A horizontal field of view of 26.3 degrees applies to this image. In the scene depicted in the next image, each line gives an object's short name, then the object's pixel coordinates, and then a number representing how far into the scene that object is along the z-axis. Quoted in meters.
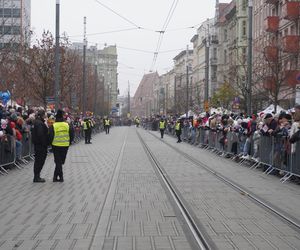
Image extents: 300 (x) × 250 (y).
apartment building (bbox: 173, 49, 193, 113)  81.06
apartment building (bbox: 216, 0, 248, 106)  67.62
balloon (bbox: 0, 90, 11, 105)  26.58
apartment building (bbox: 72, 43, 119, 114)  145.12
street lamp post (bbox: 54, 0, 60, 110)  30.02
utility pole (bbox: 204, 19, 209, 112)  41.07
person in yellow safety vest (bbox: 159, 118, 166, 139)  50.97
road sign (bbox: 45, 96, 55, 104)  31.04
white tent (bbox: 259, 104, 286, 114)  29.61
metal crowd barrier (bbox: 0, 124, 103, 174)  17.69
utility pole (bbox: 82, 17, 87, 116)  44.69
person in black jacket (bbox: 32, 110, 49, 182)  15.36
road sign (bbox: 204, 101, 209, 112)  41.78
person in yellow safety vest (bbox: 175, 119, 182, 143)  42.13
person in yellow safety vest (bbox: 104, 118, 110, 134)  64.26
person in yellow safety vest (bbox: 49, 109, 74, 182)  15.47
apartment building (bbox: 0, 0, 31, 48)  31.80
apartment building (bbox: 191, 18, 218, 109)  87.34
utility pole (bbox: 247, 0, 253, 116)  28.03
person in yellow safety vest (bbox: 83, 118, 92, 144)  39.53
